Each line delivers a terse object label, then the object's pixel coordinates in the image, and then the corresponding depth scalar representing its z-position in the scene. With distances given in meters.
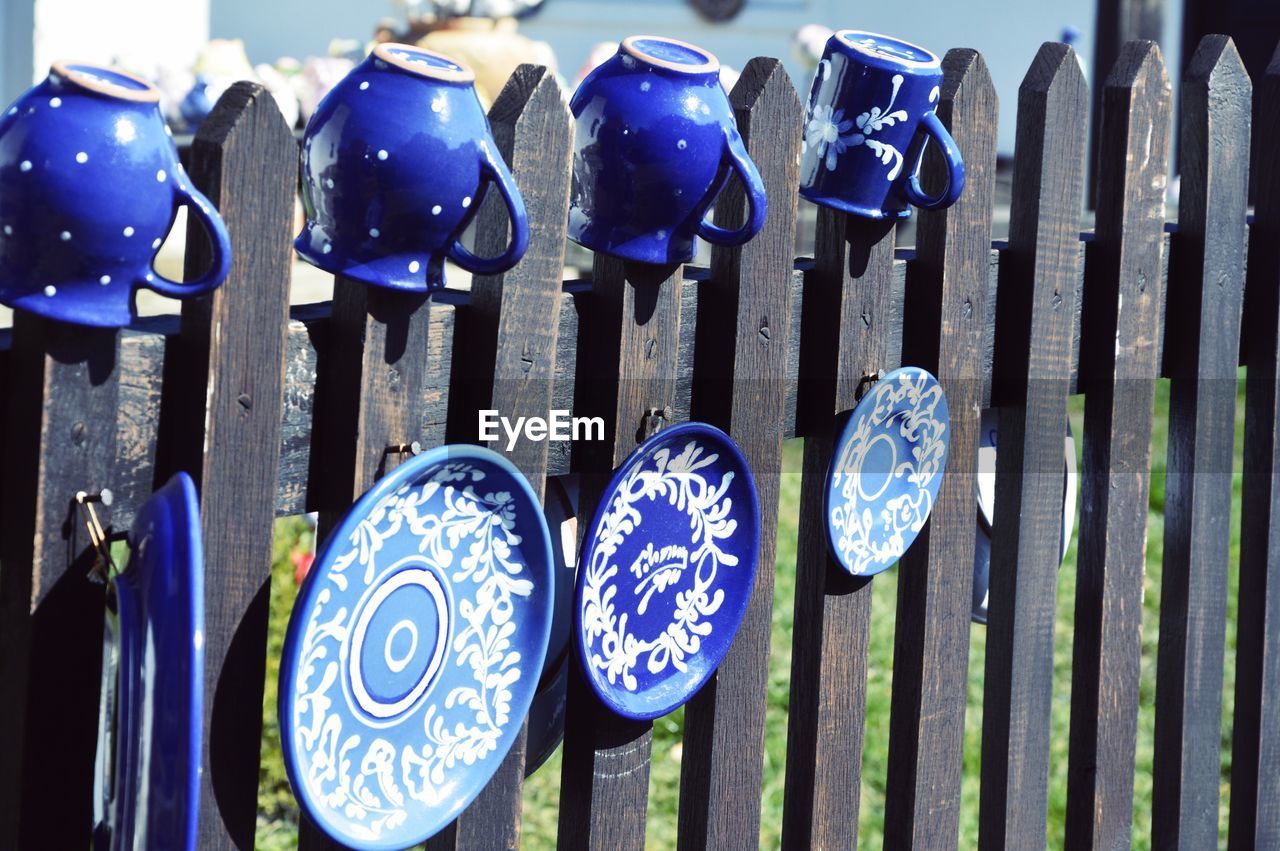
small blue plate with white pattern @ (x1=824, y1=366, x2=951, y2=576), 1.78
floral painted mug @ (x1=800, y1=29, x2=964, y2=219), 1.70
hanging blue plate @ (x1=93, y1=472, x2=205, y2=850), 1.42
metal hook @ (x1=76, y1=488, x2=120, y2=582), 1.48
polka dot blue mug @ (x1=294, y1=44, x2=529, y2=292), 1.49
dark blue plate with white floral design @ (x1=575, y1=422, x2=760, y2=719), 1.66
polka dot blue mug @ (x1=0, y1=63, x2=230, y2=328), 1.41
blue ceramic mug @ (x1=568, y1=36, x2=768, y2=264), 1.59
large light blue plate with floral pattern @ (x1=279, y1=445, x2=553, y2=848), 1.53
